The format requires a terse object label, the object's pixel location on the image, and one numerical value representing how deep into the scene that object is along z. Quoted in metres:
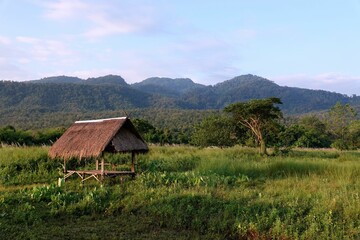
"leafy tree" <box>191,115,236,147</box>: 31.77
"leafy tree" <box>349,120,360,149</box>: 39.03
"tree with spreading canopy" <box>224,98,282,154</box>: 21.86
